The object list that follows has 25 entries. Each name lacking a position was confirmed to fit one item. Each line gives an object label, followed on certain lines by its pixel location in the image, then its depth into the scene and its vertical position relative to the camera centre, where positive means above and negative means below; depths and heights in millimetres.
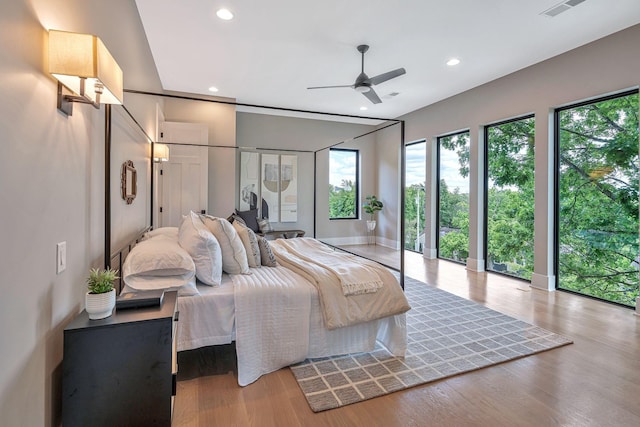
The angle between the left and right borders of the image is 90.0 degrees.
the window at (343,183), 7863 +776
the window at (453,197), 5715 +334
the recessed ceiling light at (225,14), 3121 +1985
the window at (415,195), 6781 +436
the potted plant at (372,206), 7734 +205
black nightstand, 1333 -680
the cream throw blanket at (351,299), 2285 -627
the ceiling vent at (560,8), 2937 +1968
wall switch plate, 1383 -194
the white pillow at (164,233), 2890 -181
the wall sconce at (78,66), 1270 +605
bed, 2070 -620
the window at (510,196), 4656 +289
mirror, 2597 +272
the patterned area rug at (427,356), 2098 -1110
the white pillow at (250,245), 2799 -274
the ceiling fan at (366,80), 3859 +1686
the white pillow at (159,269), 1931 -342
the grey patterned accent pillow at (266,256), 2869 -378
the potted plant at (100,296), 1417 -370
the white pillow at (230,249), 2562 -282
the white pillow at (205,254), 2266 -286
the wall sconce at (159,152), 4035 +787
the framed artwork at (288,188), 7117 +586
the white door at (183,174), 5230 +660
